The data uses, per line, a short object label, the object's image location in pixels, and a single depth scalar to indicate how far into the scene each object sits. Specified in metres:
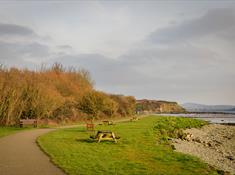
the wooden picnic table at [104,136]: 19.47
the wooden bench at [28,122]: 32.75
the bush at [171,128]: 30.02
